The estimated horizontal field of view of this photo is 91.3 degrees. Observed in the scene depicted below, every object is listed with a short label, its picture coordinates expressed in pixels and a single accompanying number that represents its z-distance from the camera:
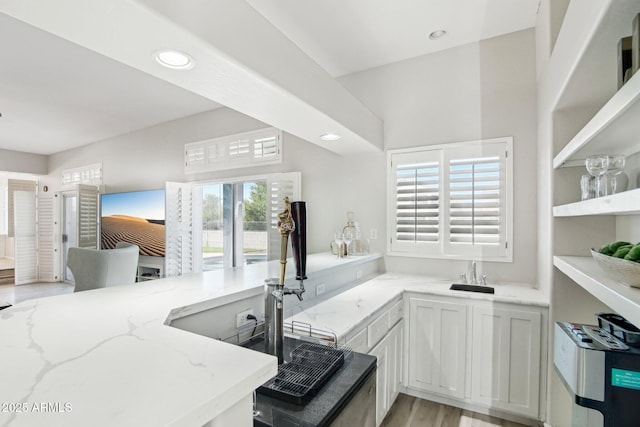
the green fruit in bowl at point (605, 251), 1.31
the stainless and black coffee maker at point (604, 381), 1.18
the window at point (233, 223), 4.65
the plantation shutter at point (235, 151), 4.14
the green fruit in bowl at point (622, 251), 1.17
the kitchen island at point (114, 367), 0.62
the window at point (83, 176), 6.21
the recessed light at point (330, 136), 2.73
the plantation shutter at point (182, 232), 4.70
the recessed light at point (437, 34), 2.82
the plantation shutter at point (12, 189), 7.54
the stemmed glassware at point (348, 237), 3.24
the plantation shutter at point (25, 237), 6.89
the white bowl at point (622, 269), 1.05
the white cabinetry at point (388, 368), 2.10
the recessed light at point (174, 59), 1.37
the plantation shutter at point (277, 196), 3.88
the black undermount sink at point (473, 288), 2.53
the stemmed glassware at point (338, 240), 3.19
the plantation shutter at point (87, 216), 5.92
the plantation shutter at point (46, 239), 6.93
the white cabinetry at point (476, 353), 2.23
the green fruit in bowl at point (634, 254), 1.06
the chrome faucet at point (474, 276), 2.78
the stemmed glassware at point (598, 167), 1.42
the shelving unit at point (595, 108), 1.04
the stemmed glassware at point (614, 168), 1.40
